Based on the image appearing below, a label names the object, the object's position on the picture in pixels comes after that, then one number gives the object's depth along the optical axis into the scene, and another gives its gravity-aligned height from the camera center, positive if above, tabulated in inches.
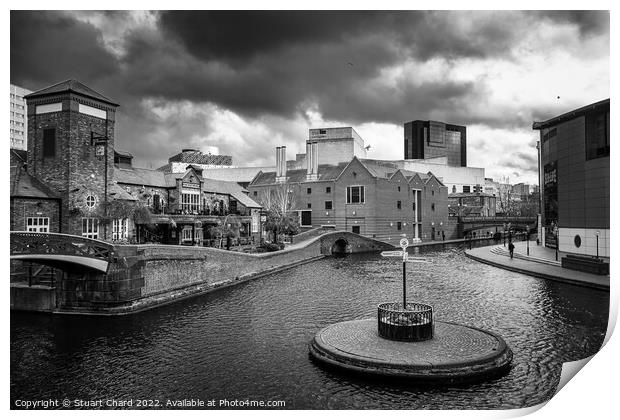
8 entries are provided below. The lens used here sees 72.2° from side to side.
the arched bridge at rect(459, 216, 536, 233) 2528.5 -42.3
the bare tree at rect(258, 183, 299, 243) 1881.2 +43.7
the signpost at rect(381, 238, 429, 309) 521.0 -48.6
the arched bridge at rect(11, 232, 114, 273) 626.5 -51.3
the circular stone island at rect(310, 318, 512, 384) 445.4 -156.9
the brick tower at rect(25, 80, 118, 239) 730.8 +130.8
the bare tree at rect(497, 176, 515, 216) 4262.1 +167.4
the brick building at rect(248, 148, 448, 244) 2235.5 +100.1
